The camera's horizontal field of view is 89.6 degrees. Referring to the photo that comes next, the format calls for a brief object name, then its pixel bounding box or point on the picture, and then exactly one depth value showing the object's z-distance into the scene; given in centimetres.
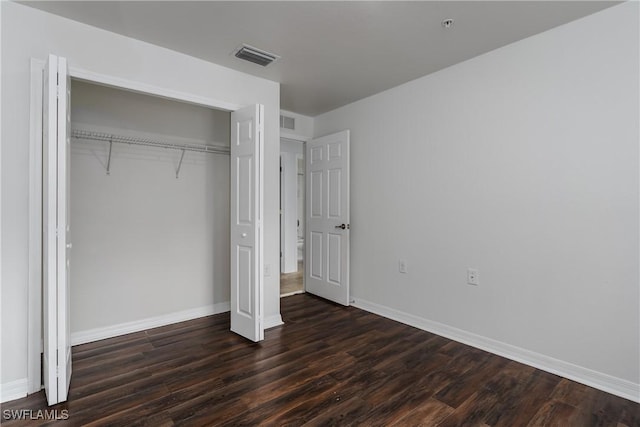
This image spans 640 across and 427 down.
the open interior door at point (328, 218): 404
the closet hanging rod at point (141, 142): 294
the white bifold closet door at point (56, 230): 195
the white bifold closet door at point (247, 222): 290
